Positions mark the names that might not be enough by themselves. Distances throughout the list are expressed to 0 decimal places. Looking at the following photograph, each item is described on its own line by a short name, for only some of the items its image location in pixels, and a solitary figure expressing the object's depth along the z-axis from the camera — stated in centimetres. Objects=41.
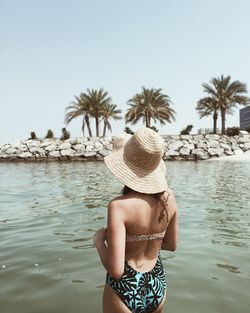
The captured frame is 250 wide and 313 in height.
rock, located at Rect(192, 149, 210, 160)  3894
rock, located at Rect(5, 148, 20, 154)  4378
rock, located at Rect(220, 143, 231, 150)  4138
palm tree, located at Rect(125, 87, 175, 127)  4903
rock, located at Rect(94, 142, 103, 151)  4144
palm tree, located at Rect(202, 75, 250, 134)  4662
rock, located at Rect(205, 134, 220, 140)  4422
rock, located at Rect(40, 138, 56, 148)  4439
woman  223
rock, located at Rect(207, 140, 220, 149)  4131
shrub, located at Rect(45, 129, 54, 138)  5016
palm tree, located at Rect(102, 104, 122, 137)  5266
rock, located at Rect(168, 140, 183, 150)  4047
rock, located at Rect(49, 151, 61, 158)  4131
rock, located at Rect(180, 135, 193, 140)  4427
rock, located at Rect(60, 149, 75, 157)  4093
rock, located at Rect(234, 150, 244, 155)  4041
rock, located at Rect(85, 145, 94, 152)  4121
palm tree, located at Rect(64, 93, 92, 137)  5067
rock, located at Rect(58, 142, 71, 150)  4238
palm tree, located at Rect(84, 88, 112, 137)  5147
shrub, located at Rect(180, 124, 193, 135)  4772
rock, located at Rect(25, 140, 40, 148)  4481
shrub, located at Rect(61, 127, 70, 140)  4694
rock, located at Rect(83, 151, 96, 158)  4035
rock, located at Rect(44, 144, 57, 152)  4259
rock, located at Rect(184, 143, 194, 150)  4050
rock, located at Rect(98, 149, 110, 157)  4022
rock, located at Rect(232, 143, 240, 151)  4169
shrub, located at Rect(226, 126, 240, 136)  4677
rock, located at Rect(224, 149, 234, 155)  4028
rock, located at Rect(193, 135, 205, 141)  4402
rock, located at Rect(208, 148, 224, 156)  3969
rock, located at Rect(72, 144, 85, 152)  4159
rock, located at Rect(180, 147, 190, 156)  3912
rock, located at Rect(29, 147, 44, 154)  4287
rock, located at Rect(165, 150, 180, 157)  3892
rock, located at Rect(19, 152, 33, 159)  4262
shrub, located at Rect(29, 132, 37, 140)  5043
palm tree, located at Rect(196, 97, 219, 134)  4762
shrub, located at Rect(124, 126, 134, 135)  4668
